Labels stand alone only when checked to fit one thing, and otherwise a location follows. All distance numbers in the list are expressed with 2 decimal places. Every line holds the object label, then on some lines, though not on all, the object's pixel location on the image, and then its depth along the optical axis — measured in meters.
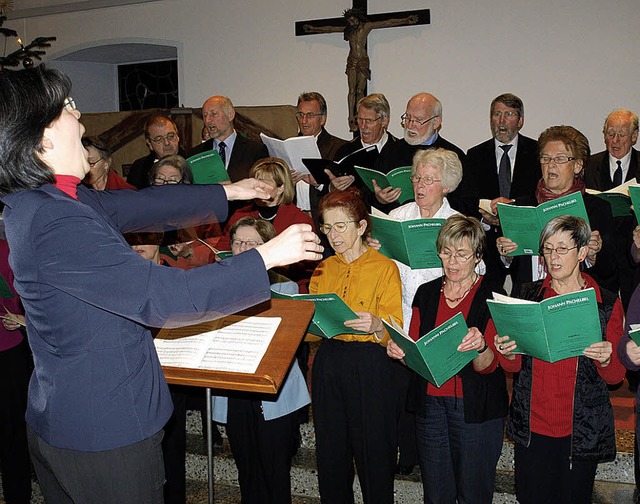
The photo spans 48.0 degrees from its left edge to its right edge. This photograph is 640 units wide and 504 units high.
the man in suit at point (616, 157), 4.84
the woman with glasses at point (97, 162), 4.11
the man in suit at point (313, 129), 5.26
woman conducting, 1.45
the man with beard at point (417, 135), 4.54
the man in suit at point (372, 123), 4.77
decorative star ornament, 8.51
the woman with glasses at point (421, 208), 3.58
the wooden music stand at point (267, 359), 1.93
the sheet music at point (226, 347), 2.03
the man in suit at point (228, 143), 5.11
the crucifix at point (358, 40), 7.20
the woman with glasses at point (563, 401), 2.77
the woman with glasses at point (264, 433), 3.25
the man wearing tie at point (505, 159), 4.70
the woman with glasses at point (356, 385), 3.26
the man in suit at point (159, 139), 5.24
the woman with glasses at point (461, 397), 2.96
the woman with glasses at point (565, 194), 3.51
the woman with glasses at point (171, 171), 3.81
